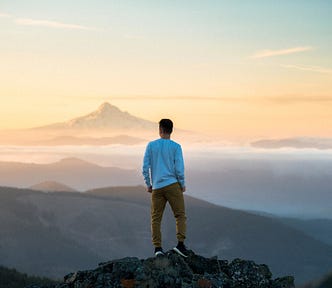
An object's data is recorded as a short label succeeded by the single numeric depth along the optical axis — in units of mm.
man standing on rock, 14930
